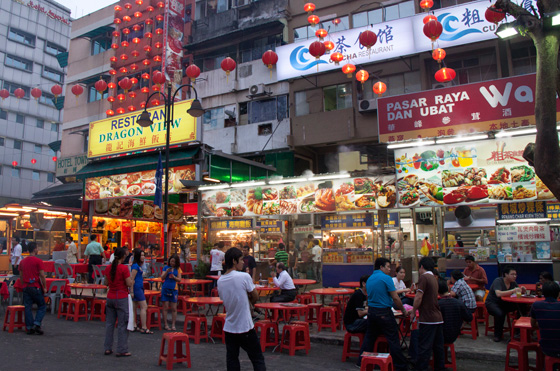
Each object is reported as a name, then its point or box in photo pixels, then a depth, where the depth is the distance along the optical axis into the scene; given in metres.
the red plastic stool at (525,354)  6.27
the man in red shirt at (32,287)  9.07
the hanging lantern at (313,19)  17.73
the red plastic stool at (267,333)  8.12
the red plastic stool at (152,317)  9.91
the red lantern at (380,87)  16.64
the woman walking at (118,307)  7.43
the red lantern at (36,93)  21.31
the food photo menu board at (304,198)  13.05
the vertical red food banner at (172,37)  26.45
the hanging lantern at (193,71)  17.25
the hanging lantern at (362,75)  16.28
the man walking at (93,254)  15.20
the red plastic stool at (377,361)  5.62
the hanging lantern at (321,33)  16.48
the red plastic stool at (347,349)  7.43
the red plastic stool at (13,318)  9.30
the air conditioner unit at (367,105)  19.97
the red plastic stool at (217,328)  8.94
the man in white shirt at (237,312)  5.00
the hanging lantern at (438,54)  14.66
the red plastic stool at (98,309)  11.09
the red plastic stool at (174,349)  6.82
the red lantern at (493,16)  12.14
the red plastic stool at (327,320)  9.49
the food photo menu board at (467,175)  11.34
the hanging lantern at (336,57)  16.86
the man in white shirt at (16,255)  17.74
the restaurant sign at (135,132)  15.84
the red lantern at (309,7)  16.54
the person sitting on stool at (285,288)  10.03
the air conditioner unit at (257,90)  23.36
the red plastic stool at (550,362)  5.53
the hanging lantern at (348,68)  15.82
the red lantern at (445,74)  14.13
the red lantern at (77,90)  19.32
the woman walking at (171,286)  9.84
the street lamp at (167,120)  13.46
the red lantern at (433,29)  12.95
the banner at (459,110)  11.56
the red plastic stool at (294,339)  7.81
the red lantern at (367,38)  13.84
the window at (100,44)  31.78
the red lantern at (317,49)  14.34
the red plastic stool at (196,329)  8.62
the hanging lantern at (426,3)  15.66
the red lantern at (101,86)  20.13
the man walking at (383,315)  6.43
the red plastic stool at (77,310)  10.84
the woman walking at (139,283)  8.97
